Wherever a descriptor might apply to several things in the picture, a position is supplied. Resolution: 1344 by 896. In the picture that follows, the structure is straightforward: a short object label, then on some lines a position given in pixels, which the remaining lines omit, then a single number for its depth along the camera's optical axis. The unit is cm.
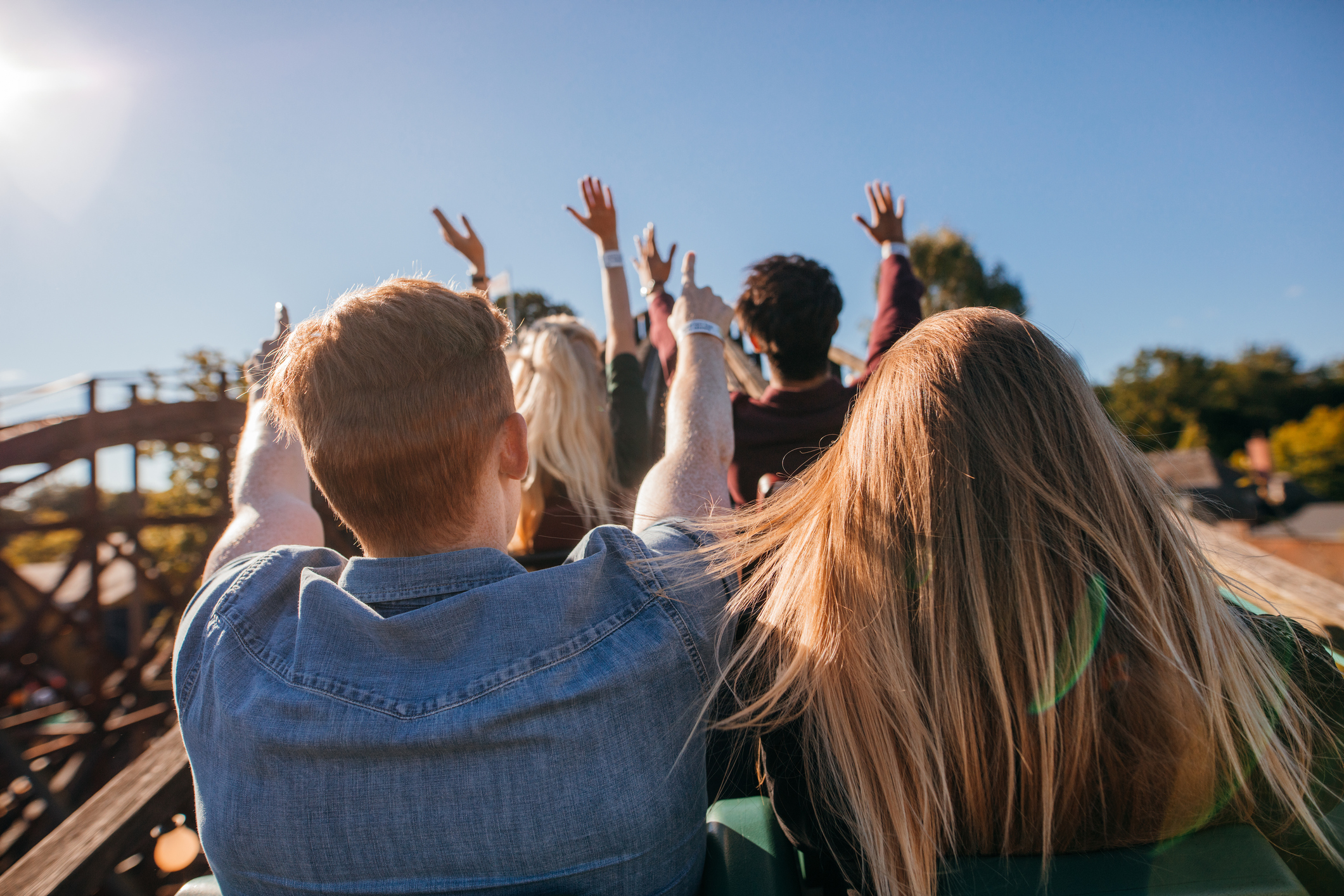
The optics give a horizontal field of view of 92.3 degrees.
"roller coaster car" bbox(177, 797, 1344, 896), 71
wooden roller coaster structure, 509
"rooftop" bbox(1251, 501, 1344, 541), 2600
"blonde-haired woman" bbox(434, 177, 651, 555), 208
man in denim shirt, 81
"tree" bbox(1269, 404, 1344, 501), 3709
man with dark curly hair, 203
